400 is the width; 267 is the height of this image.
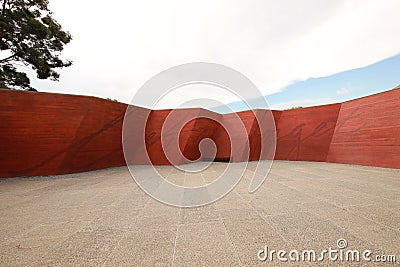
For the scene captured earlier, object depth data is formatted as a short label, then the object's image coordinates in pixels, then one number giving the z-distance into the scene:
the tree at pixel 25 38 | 9.24
